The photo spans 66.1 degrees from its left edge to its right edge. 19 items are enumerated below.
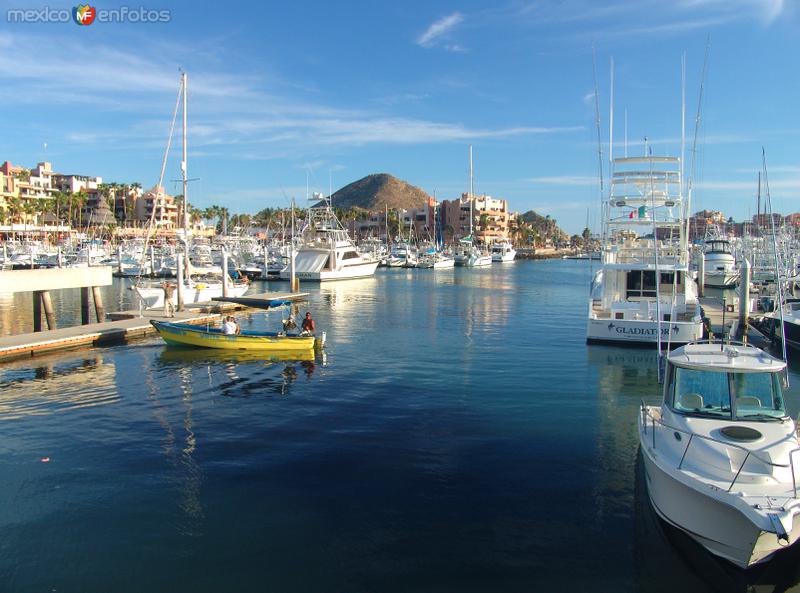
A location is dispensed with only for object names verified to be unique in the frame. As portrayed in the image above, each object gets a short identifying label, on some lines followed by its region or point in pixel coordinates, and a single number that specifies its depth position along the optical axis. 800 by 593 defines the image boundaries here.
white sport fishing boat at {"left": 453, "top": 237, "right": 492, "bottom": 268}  134.12
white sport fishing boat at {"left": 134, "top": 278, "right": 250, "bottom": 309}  48.86
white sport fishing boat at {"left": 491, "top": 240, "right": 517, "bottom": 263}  158.75
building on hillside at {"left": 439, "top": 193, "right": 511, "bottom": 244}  184.25
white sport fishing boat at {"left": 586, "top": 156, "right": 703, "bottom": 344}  29.30
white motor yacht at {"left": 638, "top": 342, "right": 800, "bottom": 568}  8.76
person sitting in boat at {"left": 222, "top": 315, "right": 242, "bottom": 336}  29.26
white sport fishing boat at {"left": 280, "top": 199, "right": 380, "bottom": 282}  84.38
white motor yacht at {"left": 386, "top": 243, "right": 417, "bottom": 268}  126.06
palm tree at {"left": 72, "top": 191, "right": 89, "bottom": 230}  133.62
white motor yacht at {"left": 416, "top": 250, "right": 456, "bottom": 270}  123.06
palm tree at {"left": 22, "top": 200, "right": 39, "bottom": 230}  115.40
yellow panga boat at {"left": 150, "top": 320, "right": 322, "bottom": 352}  27.78
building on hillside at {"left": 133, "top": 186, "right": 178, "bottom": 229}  154.70
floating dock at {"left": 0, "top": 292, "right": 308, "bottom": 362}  27.92
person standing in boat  28.53
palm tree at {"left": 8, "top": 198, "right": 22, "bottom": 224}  114.38
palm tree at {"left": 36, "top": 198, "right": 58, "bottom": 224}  121.11
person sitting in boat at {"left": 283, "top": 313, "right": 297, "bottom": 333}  29.26
